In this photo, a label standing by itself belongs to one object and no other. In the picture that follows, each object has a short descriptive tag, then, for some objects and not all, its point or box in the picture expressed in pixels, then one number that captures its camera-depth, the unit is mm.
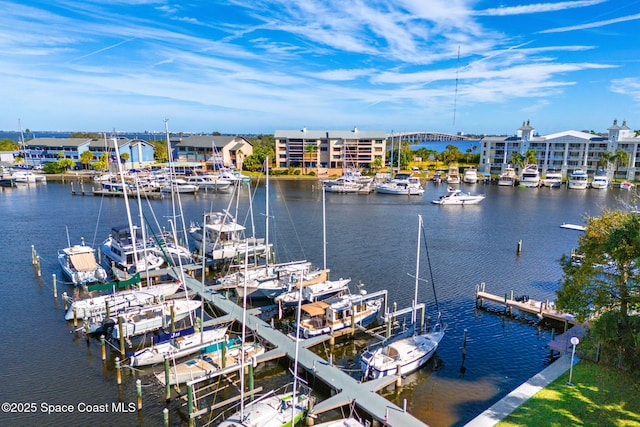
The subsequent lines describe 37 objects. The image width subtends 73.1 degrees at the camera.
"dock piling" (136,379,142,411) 23739
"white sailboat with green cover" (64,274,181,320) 34344
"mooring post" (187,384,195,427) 23078
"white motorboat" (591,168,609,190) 120325
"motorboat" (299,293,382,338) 32000
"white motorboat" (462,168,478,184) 133375
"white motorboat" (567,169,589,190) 120812
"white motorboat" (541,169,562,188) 126812
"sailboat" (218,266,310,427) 21297
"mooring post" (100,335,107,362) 28844
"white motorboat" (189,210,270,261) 50125
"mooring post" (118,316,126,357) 29573
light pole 23725
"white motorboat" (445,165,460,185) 132125
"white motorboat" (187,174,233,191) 114856
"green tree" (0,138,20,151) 169925
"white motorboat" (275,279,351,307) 36438
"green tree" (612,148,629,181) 123569
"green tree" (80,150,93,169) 139600
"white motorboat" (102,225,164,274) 45500
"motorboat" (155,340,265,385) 26094
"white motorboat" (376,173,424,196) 109812
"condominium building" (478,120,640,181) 127062
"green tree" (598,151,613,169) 125625
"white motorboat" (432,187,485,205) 95750
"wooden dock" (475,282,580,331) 34906
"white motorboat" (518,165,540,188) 125688
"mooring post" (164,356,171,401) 24875
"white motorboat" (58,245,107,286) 42281
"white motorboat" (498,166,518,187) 130075
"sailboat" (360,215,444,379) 26498
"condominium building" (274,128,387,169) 149125
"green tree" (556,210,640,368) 22453
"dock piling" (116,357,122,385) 26452
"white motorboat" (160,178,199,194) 109188
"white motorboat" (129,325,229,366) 28422
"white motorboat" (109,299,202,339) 32281
